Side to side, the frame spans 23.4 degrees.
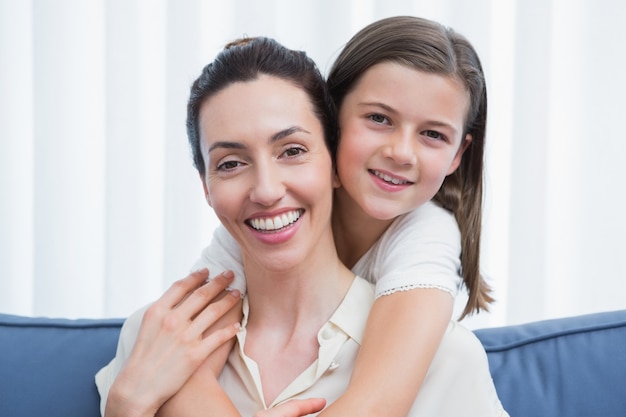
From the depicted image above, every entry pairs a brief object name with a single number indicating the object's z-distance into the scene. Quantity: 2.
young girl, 1.43
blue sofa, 1.52
